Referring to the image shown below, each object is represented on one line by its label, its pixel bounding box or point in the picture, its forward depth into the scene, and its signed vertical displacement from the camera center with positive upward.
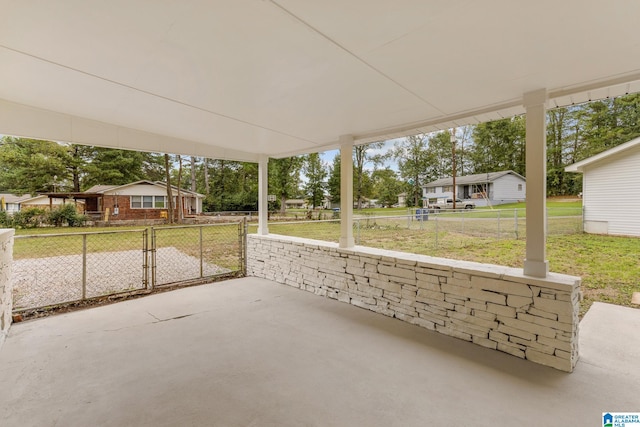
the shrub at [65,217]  9.35 -0.06
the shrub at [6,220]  8.34 -0.12
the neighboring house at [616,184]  4.29 +0.45
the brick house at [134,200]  12.27 +0.72
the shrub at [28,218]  8.70 -0.07
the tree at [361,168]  9.34 +1.65
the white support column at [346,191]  3.98 +0.32
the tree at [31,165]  10.52 +2.05
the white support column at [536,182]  2.38 +0.26
